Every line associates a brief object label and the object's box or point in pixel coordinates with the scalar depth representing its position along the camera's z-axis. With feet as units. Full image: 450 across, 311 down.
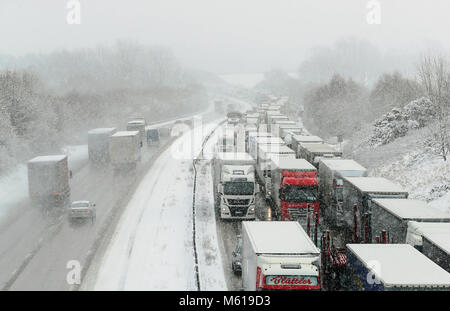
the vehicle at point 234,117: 296.10
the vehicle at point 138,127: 219.20
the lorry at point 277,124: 193.57
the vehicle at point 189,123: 309.51
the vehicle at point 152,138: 217.56
